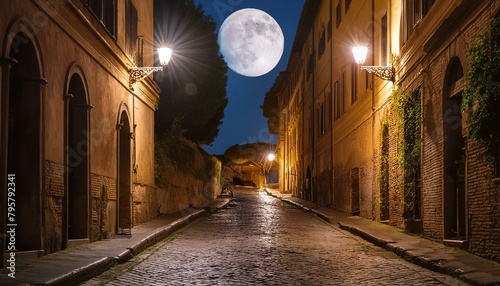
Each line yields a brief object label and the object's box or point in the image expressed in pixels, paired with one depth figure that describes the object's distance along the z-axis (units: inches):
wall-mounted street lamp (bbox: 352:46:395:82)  682.8
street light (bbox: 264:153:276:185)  3028.1
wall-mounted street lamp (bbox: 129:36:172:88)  648.4
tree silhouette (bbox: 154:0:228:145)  1374.3
